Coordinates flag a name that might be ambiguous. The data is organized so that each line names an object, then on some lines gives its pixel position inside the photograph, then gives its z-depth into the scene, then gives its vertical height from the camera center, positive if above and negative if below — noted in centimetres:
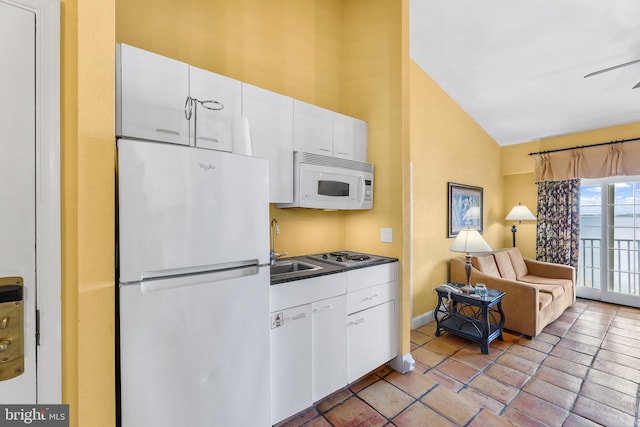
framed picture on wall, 372 +5
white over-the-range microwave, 203 +24
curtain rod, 369 +99
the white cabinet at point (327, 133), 209 +67
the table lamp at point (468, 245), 282 -37
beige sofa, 288 -95
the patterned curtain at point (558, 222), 413 -17
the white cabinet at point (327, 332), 160 -85
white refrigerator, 107 -34
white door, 89 +9
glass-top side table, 263 -119
